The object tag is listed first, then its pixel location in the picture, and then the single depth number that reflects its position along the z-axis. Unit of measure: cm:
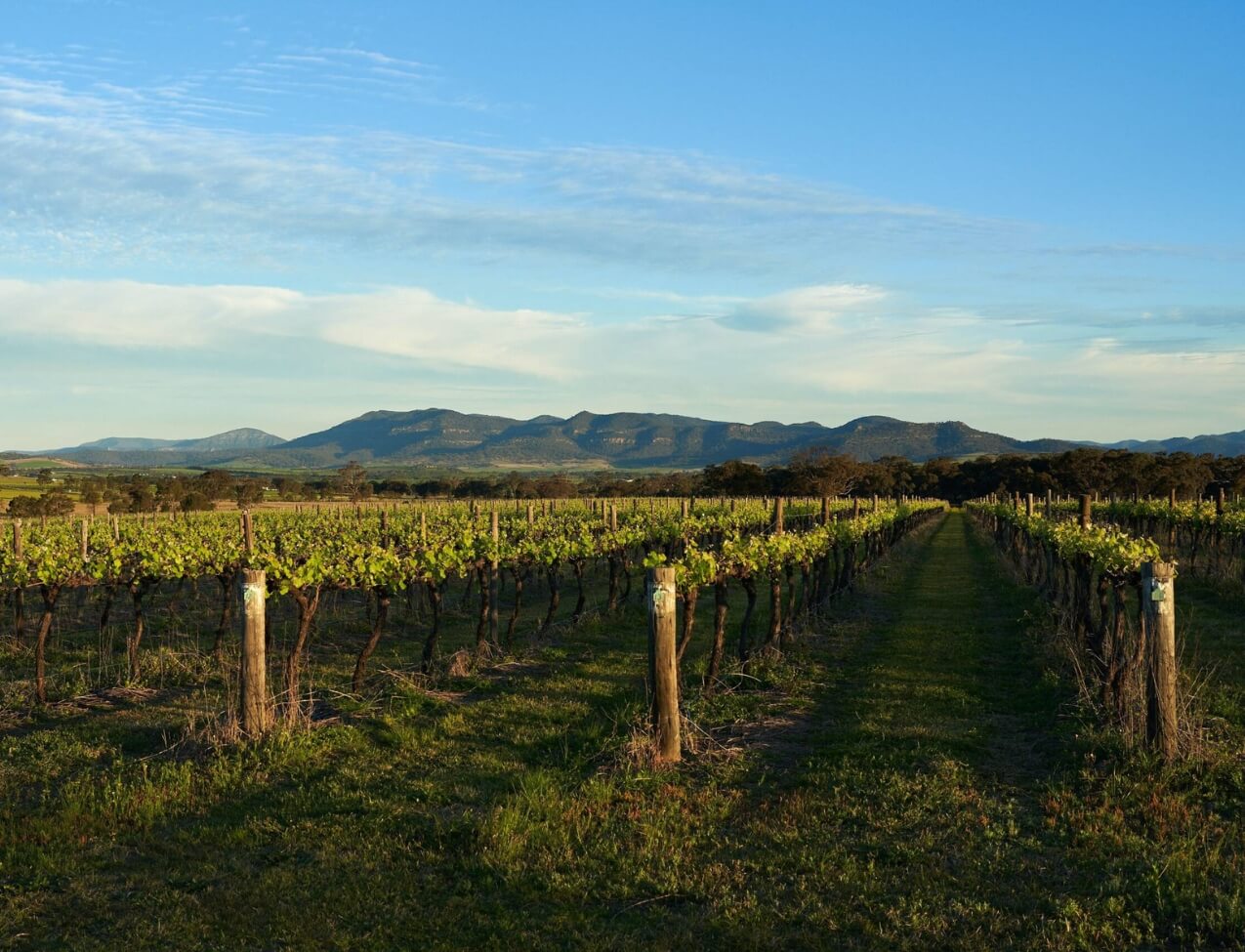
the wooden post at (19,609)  1365
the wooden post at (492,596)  1493
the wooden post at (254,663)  891
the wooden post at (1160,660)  780
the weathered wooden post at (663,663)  825
